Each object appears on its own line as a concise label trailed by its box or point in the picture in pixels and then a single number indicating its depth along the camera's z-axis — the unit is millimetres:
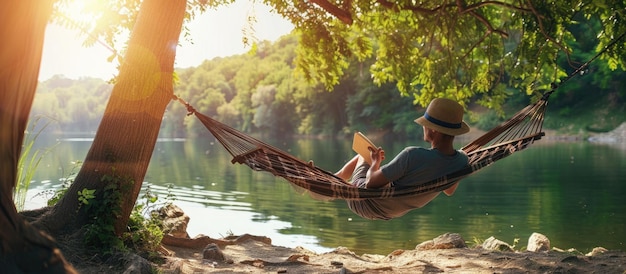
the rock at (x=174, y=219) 5488
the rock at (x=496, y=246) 5469
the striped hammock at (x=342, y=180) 3652
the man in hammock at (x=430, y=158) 3607
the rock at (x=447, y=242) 5445
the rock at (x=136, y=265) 3492
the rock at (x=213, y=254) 4688
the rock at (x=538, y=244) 5648
